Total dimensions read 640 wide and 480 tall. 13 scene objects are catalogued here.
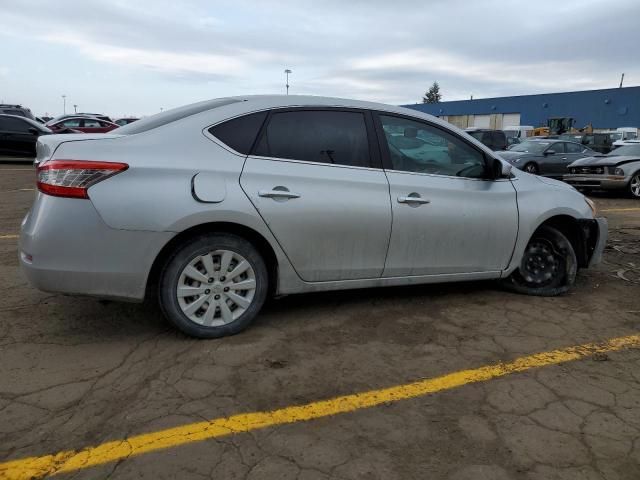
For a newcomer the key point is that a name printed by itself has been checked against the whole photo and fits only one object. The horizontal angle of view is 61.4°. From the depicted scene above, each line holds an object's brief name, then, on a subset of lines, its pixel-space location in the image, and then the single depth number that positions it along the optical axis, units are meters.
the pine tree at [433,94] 124.12
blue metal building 45.66
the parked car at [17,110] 22.26
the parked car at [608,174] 12.47
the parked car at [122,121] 28.36
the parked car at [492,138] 18.58
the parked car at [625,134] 30.03
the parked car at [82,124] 19.91
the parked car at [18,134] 16.36
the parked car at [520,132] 37.41
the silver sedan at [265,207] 3.26
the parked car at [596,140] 21.41
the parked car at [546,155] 15.38
